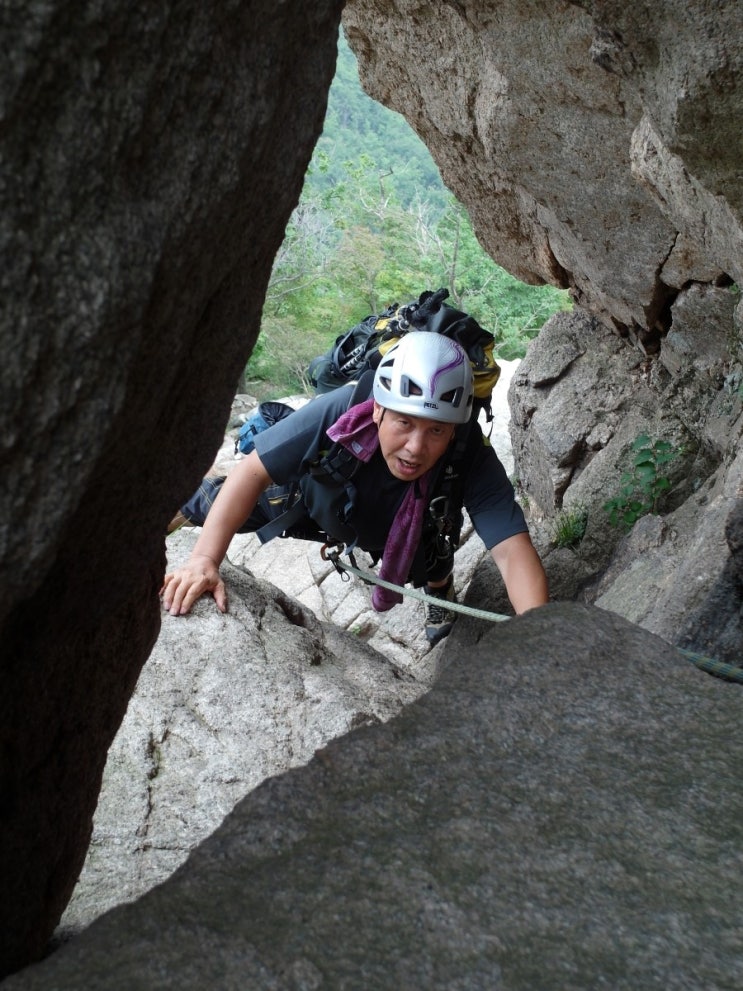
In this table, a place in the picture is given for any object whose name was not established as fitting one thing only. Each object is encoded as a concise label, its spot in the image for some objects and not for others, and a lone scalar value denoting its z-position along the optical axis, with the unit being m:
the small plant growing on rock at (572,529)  8.34
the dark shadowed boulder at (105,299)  1.48
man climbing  4.70
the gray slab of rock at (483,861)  1.50
